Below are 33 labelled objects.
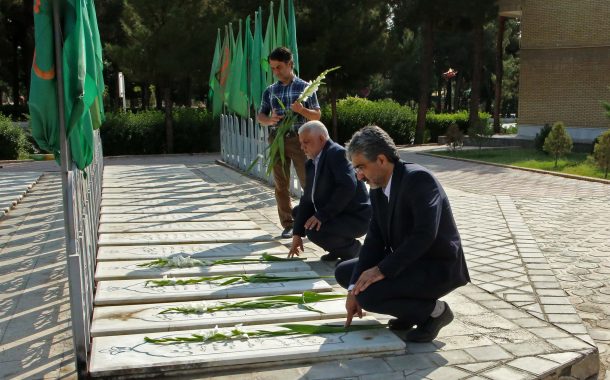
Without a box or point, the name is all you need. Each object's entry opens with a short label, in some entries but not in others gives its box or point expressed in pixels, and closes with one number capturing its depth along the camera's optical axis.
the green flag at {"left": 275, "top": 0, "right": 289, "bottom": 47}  9.74
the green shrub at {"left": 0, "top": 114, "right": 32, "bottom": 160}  18.59
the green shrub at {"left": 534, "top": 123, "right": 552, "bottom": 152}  18.93
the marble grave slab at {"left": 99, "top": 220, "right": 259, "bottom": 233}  6.69
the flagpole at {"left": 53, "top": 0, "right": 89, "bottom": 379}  3.12
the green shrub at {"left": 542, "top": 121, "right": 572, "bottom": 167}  15.30
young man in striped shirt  6.55
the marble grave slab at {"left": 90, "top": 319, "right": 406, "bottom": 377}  3.15
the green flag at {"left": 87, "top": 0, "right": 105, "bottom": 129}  5.51
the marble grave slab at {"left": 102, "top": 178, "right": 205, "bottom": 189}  10.86
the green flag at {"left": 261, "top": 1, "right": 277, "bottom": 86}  10.36
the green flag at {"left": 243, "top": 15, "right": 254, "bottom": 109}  12.14
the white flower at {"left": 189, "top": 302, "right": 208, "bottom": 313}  3.98
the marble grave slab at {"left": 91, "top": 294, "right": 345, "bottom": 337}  3.67
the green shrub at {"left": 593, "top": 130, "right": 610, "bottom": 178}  12.45
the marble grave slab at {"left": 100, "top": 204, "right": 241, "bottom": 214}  7.87
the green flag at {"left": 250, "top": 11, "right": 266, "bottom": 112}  11.23
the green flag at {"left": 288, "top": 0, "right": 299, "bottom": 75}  9.52
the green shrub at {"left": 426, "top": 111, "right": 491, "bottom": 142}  26.42
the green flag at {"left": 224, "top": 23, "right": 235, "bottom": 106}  13.54
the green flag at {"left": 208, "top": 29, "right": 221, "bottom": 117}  15.41
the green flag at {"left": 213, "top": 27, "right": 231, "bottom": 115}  14.23
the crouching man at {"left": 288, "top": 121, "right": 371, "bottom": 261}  5.12
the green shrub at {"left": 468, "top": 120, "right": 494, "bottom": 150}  18.69
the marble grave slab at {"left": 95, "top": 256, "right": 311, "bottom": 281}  4.82
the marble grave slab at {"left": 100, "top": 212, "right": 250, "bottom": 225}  7.23
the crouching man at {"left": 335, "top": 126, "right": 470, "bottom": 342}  3.41
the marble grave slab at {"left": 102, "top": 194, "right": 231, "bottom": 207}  8.60
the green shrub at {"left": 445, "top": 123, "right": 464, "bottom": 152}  19.14
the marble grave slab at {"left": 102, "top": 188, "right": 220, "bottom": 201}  9.30
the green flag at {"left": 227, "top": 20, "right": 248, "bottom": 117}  12.59
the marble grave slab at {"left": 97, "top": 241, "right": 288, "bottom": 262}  5.44
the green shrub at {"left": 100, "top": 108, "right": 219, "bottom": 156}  20.57
